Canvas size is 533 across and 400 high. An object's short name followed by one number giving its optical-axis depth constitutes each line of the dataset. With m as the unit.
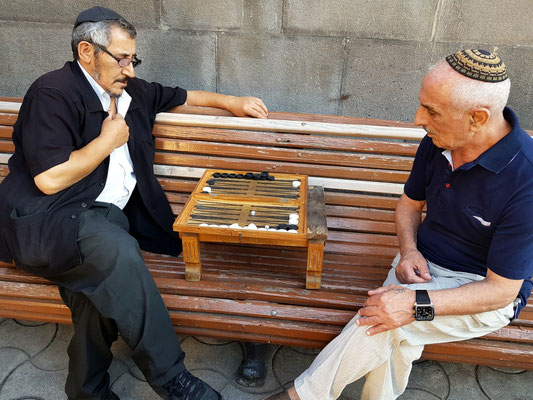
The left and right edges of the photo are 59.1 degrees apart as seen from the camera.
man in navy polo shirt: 1.82
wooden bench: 2.30
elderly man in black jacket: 2.16
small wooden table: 2.23
